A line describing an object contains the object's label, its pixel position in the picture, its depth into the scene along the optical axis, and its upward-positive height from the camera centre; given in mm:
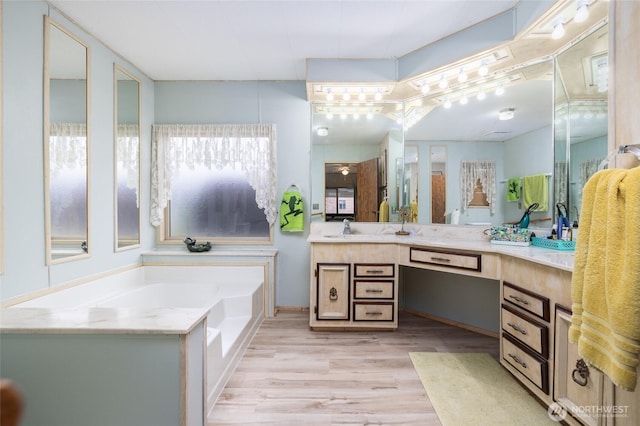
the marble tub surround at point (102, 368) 1078 -606
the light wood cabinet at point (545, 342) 1362 -733
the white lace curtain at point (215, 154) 3127 +613
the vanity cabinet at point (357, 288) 2574 -712
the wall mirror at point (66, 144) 1925 +470
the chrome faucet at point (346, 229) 3034 -206
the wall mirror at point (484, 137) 2252 +665
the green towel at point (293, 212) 3084 -26
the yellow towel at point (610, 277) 724 -186
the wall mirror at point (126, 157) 2611 +498
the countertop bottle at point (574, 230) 1928 -133
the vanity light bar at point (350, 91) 2821 +1211
